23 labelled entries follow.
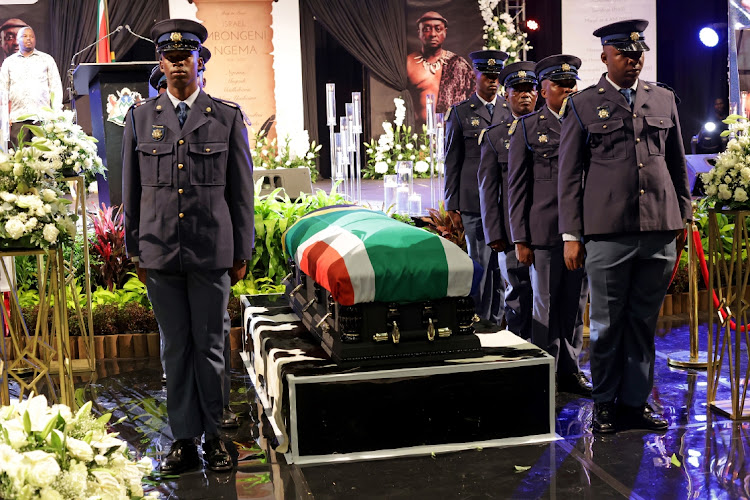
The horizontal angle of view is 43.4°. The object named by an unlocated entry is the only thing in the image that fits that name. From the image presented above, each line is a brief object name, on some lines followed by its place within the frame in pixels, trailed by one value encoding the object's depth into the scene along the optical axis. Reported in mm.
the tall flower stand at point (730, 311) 3949
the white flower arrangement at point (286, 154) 8562
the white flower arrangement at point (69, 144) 4824
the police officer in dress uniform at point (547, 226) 4402
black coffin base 3570
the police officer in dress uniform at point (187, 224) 3494
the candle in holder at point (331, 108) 7507
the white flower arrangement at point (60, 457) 1444
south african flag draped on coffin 3645
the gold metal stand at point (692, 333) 4832
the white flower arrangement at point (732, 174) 3914
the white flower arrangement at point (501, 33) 12903
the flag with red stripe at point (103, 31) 7328
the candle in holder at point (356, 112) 7609
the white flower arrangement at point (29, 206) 3475
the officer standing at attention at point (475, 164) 5344
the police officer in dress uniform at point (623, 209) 3773
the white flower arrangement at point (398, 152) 8789
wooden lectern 6781
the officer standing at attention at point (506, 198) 4766
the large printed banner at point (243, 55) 12836
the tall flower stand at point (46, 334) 3570
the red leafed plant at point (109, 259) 5840
